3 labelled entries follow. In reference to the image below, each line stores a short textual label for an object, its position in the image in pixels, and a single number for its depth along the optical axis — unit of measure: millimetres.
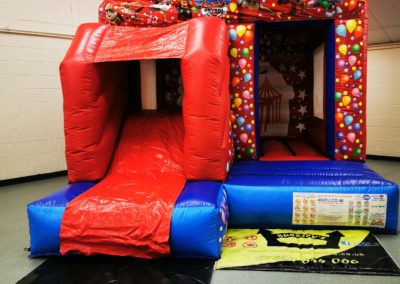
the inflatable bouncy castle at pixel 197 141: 2309
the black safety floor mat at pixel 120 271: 2088
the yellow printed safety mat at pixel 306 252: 2143
